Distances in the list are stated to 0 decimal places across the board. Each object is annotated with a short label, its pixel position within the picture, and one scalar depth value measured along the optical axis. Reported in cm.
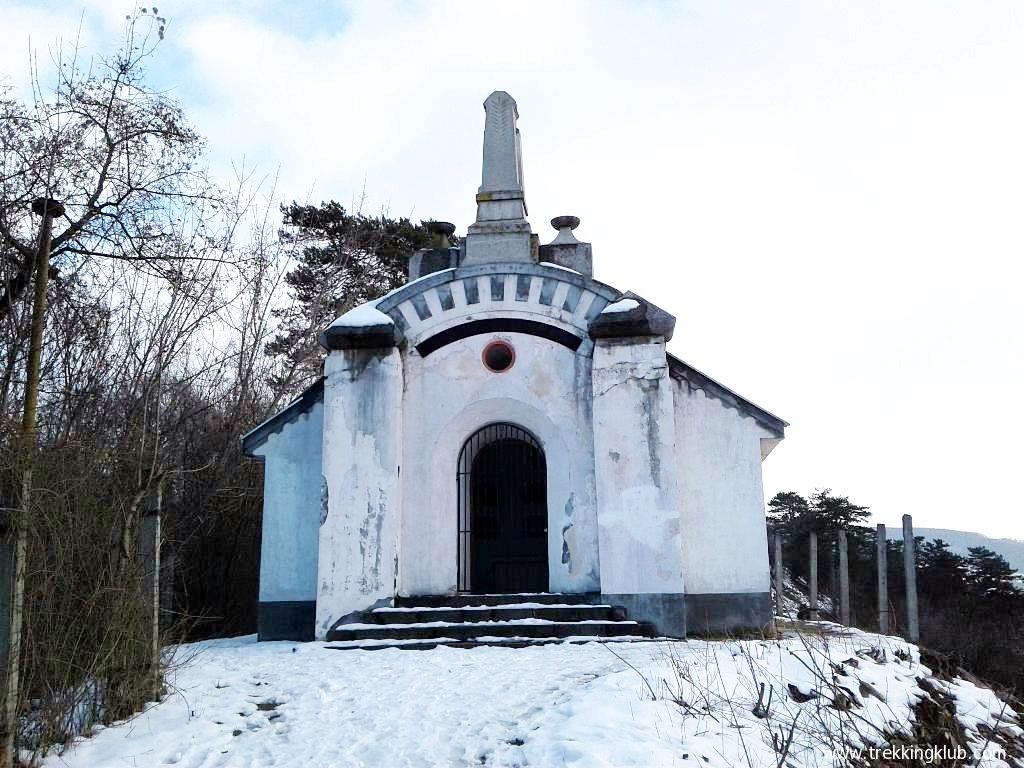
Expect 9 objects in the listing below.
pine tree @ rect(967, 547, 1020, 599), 2666
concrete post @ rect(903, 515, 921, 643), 1720
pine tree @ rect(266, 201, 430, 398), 2445
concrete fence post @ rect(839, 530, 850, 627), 1804
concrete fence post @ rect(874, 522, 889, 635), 1662
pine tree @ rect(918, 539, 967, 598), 2784
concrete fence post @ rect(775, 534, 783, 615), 2059
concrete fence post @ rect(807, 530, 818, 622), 1897
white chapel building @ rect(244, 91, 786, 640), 1169
